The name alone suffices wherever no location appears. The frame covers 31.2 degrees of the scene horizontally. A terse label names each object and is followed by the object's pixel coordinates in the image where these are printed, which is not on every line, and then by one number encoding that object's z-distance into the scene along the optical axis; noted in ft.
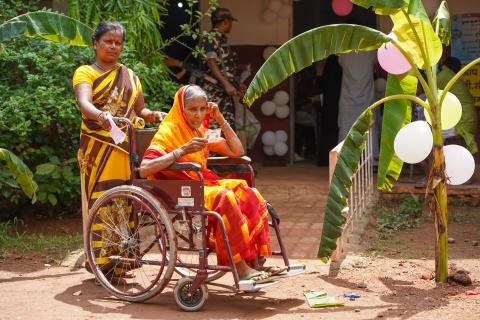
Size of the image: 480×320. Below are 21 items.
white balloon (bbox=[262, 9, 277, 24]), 38.60
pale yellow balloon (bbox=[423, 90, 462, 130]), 19.93
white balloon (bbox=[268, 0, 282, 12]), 38.50
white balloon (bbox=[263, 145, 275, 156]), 39.41
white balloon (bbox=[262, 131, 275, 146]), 39.27
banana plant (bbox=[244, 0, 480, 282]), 18.35
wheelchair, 17.70
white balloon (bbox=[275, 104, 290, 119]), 39.73
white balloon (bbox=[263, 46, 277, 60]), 38.91
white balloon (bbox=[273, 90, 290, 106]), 39.60
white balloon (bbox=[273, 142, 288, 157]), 39.32
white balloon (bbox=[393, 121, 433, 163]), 19.11
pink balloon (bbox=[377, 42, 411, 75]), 19.31
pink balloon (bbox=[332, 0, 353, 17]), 39.52
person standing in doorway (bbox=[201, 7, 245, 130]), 32.01
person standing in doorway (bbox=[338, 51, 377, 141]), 37.01
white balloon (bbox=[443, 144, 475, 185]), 19.53
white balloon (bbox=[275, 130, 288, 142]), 39.52
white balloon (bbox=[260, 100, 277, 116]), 39.60
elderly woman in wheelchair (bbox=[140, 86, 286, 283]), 17.78
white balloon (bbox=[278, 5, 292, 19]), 38.73
